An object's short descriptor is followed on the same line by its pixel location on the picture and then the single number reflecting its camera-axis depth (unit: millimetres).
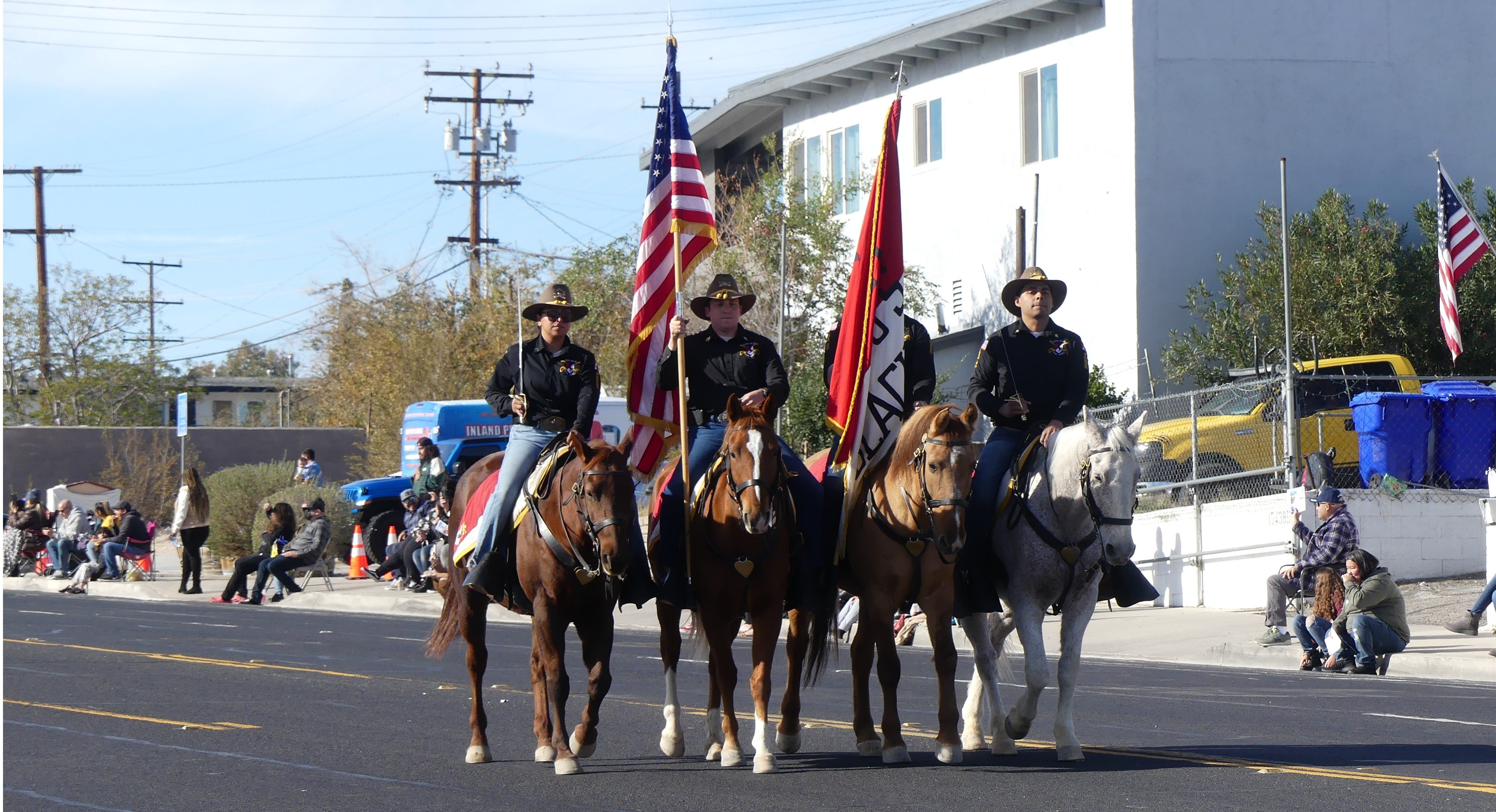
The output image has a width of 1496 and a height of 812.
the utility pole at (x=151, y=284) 88131
